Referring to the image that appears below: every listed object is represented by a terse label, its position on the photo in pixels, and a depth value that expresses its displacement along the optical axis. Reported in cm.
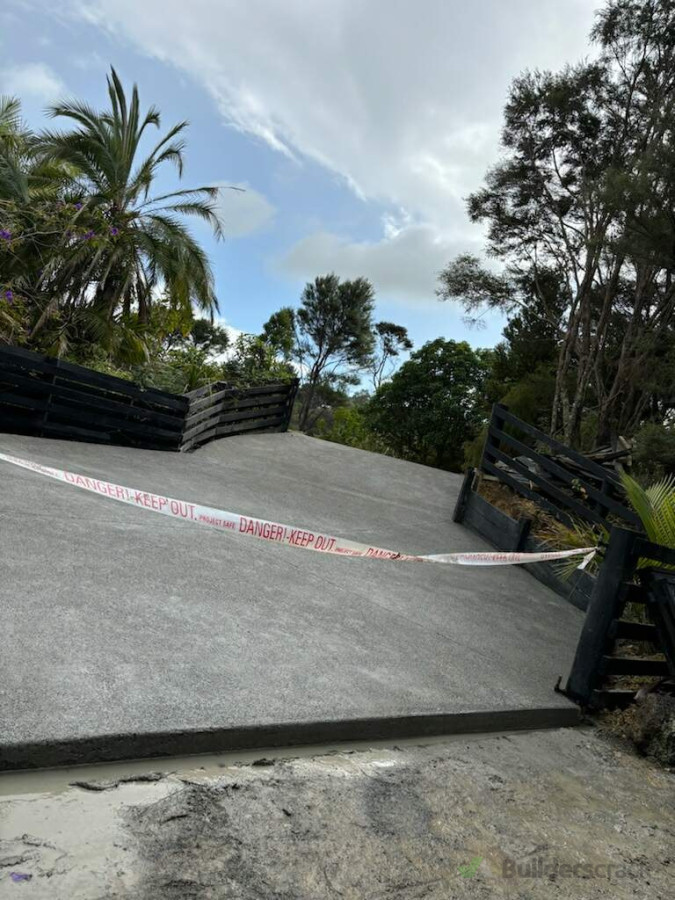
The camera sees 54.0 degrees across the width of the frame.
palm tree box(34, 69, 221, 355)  1428
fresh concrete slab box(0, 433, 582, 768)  259
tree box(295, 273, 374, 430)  3897
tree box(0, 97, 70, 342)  1118
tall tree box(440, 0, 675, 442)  1495
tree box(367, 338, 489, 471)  2842
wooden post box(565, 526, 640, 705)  399
